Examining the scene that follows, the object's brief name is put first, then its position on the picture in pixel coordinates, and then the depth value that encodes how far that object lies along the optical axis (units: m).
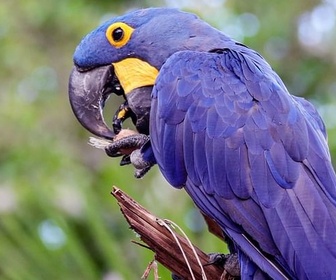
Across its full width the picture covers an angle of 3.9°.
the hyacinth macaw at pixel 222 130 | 5.36
